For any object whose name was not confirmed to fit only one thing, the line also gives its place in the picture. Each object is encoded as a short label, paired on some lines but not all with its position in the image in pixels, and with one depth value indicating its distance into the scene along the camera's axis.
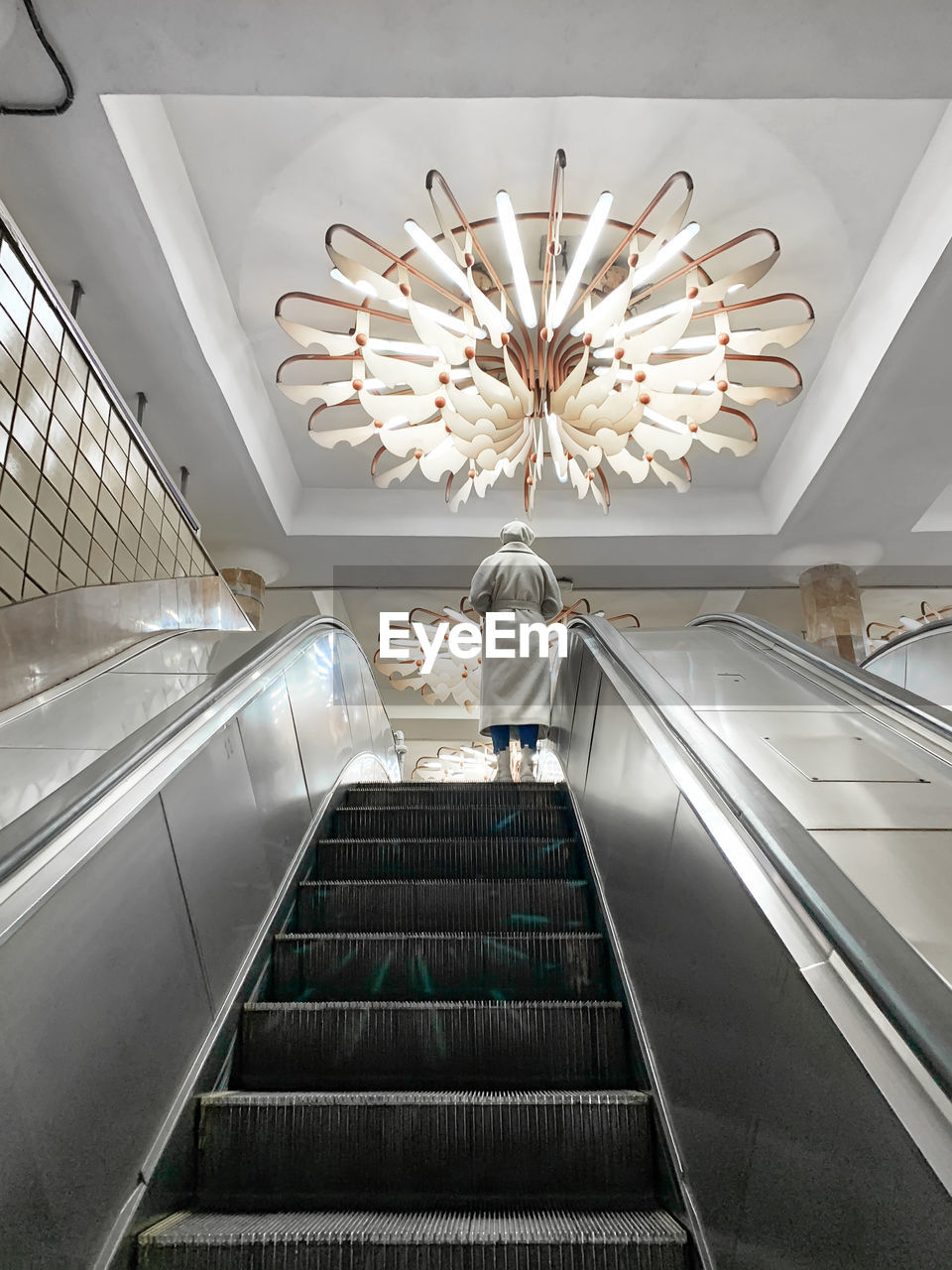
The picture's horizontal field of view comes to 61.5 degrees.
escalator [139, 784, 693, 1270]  1.48
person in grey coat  5.52
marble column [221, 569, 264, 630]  8.34
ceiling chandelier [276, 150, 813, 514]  3.71
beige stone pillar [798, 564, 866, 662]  8.30
